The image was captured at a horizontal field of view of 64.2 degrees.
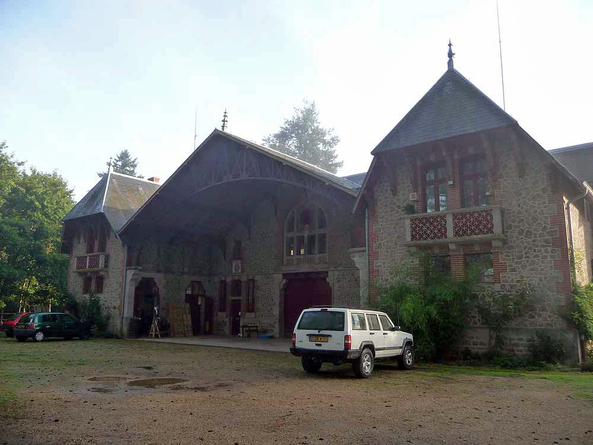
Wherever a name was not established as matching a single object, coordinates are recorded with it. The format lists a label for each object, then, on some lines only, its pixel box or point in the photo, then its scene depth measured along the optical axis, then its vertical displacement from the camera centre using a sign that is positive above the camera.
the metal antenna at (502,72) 19.73 +9.92
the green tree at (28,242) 27.31 +3.59
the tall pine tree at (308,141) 53.75 +18.70
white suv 10.86 -0.78
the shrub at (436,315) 14.16 -0.26
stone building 14.13 +3.33
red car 24.05 -1.14
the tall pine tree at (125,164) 62.38 +18.63
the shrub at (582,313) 12.75 -0.16
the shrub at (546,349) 12.97 -1.17
